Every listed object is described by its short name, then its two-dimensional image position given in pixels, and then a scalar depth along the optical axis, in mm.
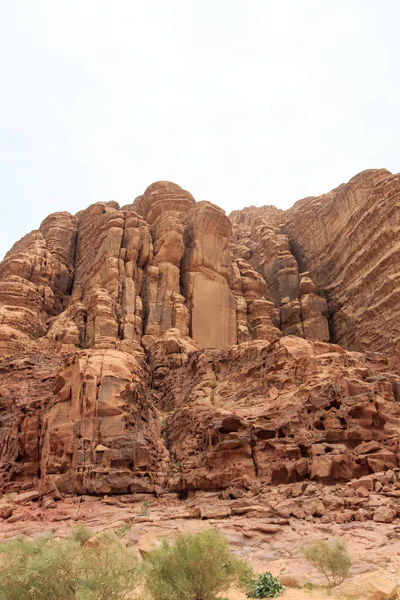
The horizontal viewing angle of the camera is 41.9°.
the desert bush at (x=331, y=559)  10148
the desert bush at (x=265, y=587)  9641
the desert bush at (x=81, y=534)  13586
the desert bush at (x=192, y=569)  8250
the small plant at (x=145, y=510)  17705
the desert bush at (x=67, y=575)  7225
